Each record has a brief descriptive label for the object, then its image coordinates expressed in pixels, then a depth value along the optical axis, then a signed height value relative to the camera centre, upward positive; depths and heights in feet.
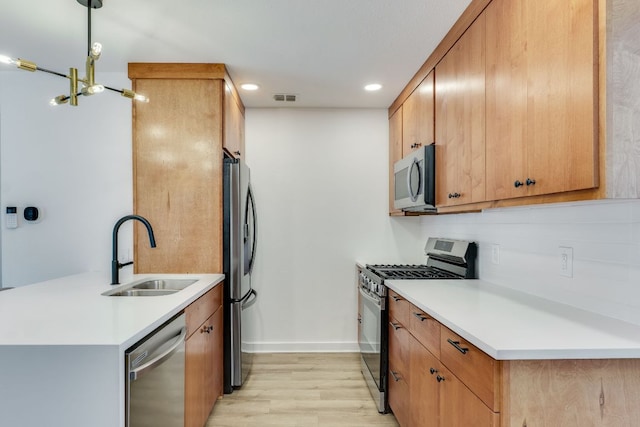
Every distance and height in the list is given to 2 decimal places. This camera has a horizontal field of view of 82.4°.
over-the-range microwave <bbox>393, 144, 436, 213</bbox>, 7.85 +0.75
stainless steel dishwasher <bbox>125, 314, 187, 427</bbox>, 4.12 -2.11
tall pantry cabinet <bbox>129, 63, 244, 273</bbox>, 8.46 +1.05
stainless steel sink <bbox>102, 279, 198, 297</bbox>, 6.86 -1.51
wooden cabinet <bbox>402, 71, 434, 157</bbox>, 8.00 +2.31
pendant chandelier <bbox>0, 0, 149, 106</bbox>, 5.60 +2.15
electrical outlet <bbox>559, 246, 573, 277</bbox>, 5.25 -0.70
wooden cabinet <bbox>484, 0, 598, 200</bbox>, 3.64 +1.35
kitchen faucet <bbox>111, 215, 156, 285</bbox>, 6.87 -0.71
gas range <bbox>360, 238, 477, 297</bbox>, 8.01 -1.40
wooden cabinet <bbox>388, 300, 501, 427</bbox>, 3.99 -2.24
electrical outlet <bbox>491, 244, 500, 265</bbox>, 7.20 -0.82
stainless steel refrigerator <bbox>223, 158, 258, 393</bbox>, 8.56 -1.27
